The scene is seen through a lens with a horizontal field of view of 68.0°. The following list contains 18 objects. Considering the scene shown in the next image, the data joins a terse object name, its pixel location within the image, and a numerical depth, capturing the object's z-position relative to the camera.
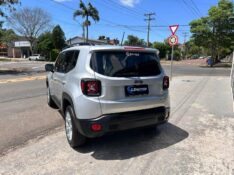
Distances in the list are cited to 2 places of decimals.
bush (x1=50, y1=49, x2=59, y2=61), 38.34
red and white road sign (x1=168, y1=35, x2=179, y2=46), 9.52
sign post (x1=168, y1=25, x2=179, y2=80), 9.42
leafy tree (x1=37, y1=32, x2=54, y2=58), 41.94
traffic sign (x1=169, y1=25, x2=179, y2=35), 9.39
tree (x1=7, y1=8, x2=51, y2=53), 41.98
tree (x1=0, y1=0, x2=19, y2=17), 15.83
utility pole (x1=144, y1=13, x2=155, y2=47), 37.63
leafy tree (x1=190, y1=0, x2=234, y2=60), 24.53
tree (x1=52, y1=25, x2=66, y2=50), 41.19
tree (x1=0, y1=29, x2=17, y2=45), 38.76
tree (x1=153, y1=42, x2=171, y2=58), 50.39
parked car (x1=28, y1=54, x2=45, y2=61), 40.25
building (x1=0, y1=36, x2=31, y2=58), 52.17
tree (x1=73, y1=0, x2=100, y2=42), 27.68
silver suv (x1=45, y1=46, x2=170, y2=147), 2.77
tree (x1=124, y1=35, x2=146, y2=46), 59.23
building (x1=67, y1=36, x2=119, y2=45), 50.72
